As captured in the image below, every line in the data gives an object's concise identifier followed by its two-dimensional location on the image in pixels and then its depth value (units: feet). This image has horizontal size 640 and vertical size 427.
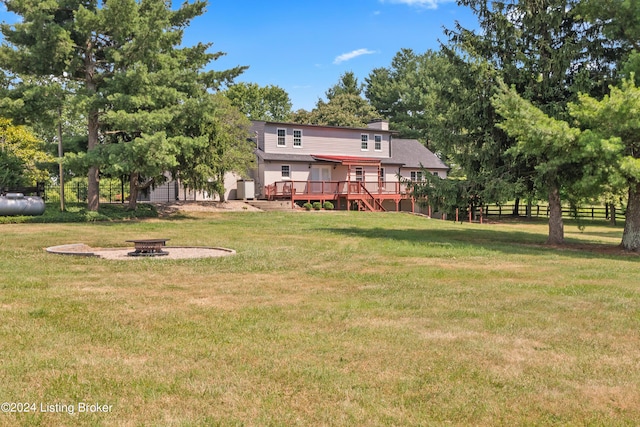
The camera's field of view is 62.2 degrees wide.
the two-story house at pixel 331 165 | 124.88
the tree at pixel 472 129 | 60.64
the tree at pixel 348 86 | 284.00
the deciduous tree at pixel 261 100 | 211.82
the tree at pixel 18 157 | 92.53
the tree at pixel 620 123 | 47.62
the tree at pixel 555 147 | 49.88
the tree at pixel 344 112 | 197.16
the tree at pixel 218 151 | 93.50
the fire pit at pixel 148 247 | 43.37
